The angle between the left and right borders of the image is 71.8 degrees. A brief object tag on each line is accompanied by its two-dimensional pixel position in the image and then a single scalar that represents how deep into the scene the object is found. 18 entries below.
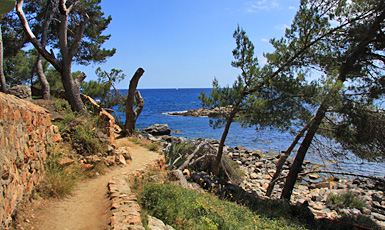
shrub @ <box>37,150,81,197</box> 5.45
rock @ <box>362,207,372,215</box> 11.14
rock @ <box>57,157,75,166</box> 6.39
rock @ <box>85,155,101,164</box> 7.36
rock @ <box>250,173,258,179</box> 15.98
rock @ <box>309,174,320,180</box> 16.17
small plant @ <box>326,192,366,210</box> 11.50
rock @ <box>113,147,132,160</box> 8.83
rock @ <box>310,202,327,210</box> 11.59
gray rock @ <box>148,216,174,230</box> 4.70
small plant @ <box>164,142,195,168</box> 12.12
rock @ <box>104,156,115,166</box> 7.94
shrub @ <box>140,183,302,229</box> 5.34
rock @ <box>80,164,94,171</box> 6.98
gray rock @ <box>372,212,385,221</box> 10.51
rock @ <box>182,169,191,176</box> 11.68
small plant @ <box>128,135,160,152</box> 11.26
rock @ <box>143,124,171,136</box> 26.71
